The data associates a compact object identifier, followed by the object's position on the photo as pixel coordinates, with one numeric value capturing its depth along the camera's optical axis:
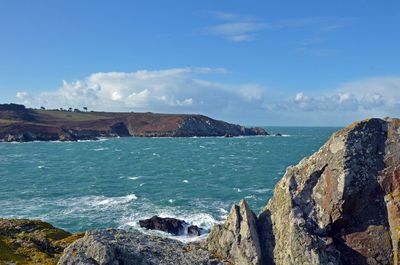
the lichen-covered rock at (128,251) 13.65
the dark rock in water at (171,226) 42.59
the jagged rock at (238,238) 15.07
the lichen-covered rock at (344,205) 14.03
